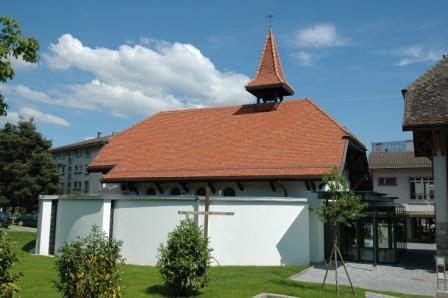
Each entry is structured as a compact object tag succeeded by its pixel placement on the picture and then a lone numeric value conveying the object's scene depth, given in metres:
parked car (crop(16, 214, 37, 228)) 42.56
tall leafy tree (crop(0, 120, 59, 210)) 46.69
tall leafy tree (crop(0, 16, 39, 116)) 9.55
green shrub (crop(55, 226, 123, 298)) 8.38
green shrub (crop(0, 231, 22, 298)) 6.46
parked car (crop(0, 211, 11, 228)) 35.42
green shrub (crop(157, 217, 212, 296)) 11.81
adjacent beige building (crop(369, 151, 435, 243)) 38.88
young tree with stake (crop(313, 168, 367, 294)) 13.28
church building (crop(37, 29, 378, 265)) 19.84
